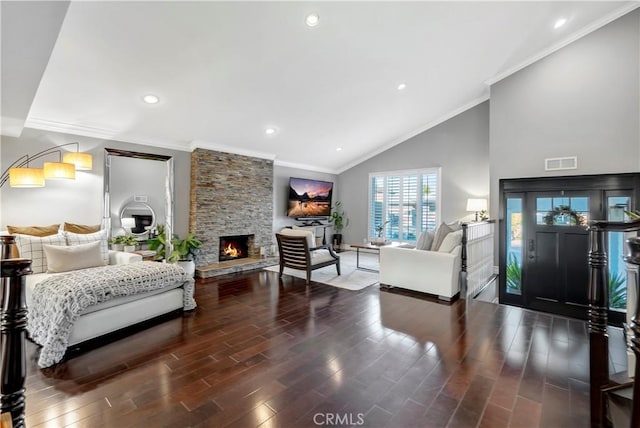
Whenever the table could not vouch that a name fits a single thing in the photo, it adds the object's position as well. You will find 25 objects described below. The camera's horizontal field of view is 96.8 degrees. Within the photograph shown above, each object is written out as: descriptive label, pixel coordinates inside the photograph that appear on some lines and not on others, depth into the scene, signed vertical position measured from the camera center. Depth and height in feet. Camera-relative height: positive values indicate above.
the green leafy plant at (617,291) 12.07 -3.25
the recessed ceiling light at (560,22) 13.02 +8.96
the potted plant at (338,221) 28.78 -0.53
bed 8.12 -2.61
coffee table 18.41 -2.05
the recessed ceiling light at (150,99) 13.09 +5.48
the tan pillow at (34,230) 11.42 -0.58
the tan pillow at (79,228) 12.76 -0.54
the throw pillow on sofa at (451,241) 13.26 -1.20
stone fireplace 18.22 +0.64
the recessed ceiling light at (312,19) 10.57 +7.43
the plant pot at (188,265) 16.34 -2.83
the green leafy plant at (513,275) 14.49 -3.06
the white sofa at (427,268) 13.07 -2.54
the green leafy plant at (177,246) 15.78 -1.76
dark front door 12.94 -1.65
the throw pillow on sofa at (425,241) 14.28 -1.27
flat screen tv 24.64 +1.65
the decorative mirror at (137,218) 15.44 -0.12
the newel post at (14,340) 3.76 -1.68
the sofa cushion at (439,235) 13.96 -0.94
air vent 13.99 +2.65
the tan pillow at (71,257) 10.43 -1.55
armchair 15.83 -2.16
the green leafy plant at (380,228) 25.49 -1.12
